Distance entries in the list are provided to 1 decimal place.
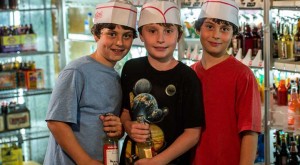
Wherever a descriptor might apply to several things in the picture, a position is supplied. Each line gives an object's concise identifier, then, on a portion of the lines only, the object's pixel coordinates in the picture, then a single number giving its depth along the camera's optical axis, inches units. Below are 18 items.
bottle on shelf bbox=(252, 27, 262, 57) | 177.8
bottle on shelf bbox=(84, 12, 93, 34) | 240.1
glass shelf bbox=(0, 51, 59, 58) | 227.1
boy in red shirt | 96.8
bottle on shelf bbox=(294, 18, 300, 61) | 164.6
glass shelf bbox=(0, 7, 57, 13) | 231.6
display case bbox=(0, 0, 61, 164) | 229.6
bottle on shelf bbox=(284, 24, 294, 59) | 168.6
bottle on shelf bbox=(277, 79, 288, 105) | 166.6
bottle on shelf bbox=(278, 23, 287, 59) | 167.2
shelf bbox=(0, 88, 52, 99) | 231.4
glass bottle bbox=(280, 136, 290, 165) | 177.9
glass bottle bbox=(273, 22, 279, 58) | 166.8
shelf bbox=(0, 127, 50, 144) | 232.5
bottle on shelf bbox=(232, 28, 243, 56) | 185.9
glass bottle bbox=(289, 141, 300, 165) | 176.9
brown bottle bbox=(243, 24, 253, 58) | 180.9
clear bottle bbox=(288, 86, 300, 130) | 157.8
